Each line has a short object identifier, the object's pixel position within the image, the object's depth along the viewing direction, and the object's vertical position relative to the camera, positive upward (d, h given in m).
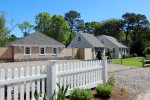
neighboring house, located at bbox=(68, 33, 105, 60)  26.43 +1.74
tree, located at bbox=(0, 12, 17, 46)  31.23 +5.37
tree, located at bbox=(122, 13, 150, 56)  42.81 +8.35
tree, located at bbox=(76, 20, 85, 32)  48.35 +9.78
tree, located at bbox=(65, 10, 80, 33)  47.82 +12.04
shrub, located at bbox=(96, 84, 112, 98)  4.50 -1.26
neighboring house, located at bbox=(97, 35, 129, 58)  34.19 +1.66
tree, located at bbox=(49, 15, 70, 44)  37.59 +7.04
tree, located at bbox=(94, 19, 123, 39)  44.65 +8.18
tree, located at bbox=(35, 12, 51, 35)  38.30 +8.91
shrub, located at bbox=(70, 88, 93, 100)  3.84 -1.18
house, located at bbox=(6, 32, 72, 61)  21.42 +0.96
